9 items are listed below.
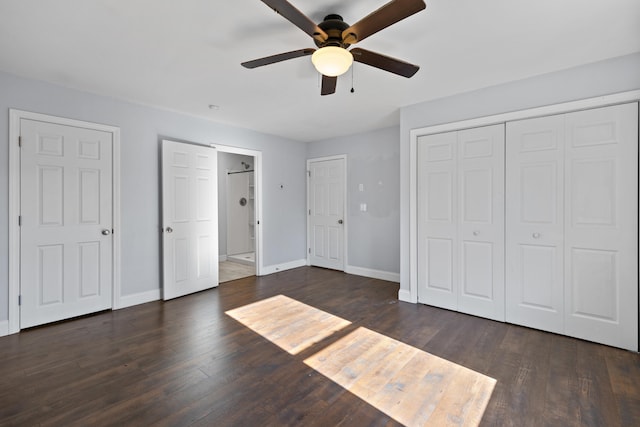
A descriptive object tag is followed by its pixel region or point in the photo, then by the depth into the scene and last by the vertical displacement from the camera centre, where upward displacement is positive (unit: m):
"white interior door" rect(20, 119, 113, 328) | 2.98 -0.09
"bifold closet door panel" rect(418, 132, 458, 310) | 3.46 -0.10
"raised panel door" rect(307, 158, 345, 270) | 5.50 +0.00
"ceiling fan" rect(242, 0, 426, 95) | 1.58 +1.06
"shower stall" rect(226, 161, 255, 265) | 6.98 +0.00
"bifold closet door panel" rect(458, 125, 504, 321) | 3.16 -0.10
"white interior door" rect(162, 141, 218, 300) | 3.91 -0.08
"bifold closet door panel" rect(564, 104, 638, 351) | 2.53 -0.12
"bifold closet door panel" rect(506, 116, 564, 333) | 2.84 -0.10
